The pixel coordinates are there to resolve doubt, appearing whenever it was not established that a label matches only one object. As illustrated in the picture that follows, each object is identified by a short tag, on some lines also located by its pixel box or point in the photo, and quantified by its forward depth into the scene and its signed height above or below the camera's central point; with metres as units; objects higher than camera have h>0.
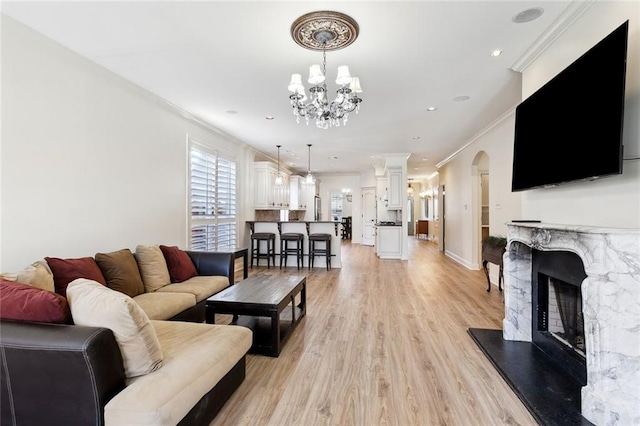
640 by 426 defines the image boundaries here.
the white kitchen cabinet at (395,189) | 7.92 +0.60
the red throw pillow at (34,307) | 1.49 -0.49
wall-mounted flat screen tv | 1.73 +0.65
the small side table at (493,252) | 4.11 -0.57
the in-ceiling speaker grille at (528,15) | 2.25 +1.51
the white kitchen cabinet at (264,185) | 7.27 +0.62
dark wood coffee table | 2.67 -0.86
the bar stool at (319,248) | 6.50 -0.82
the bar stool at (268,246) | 6.70 -0.81
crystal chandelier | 2.35 +1.46
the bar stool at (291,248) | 6.60 -0.79
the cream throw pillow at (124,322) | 1.46 -0.55
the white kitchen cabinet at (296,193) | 9.59 +0.59
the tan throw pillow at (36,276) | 2.00 -0.46
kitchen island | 6.77 -0.43
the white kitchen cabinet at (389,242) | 8.05 -0.81
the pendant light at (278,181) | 7.32 +0.73
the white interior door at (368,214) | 11.47 -0.10
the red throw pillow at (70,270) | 2.38 -0.51
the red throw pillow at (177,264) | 3.58 -0.66
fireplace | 1.59 -0.76
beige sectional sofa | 1.32 -0.77
